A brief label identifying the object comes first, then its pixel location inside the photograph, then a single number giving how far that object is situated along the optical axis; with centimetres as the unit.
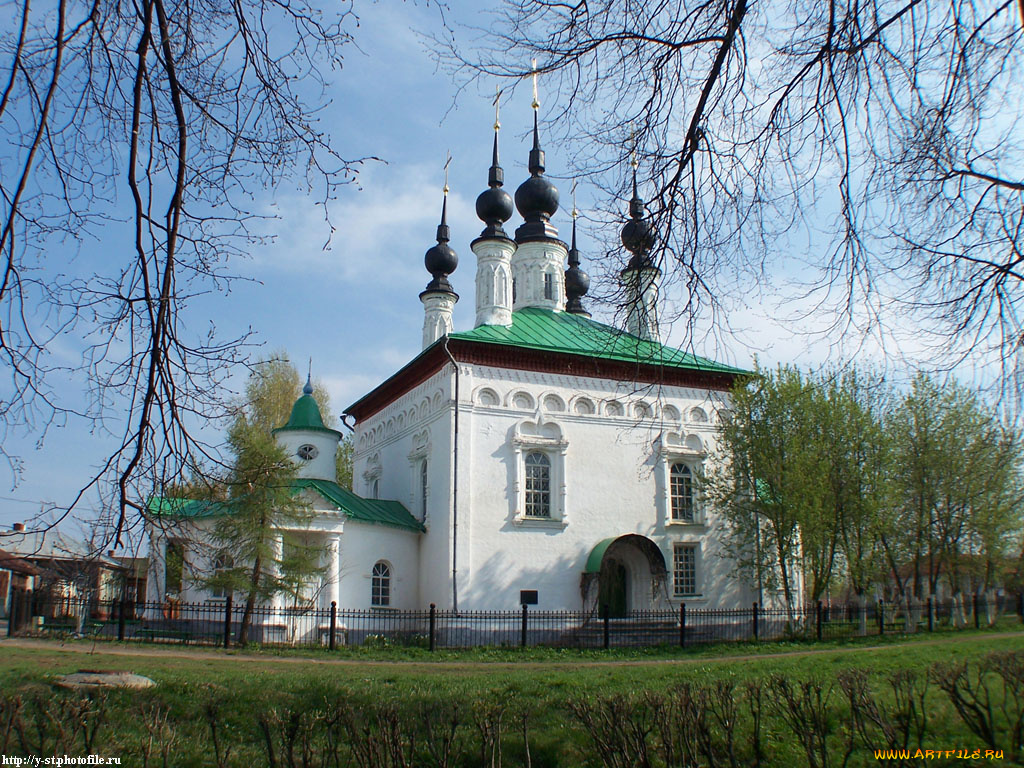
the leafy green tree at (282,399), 2864
